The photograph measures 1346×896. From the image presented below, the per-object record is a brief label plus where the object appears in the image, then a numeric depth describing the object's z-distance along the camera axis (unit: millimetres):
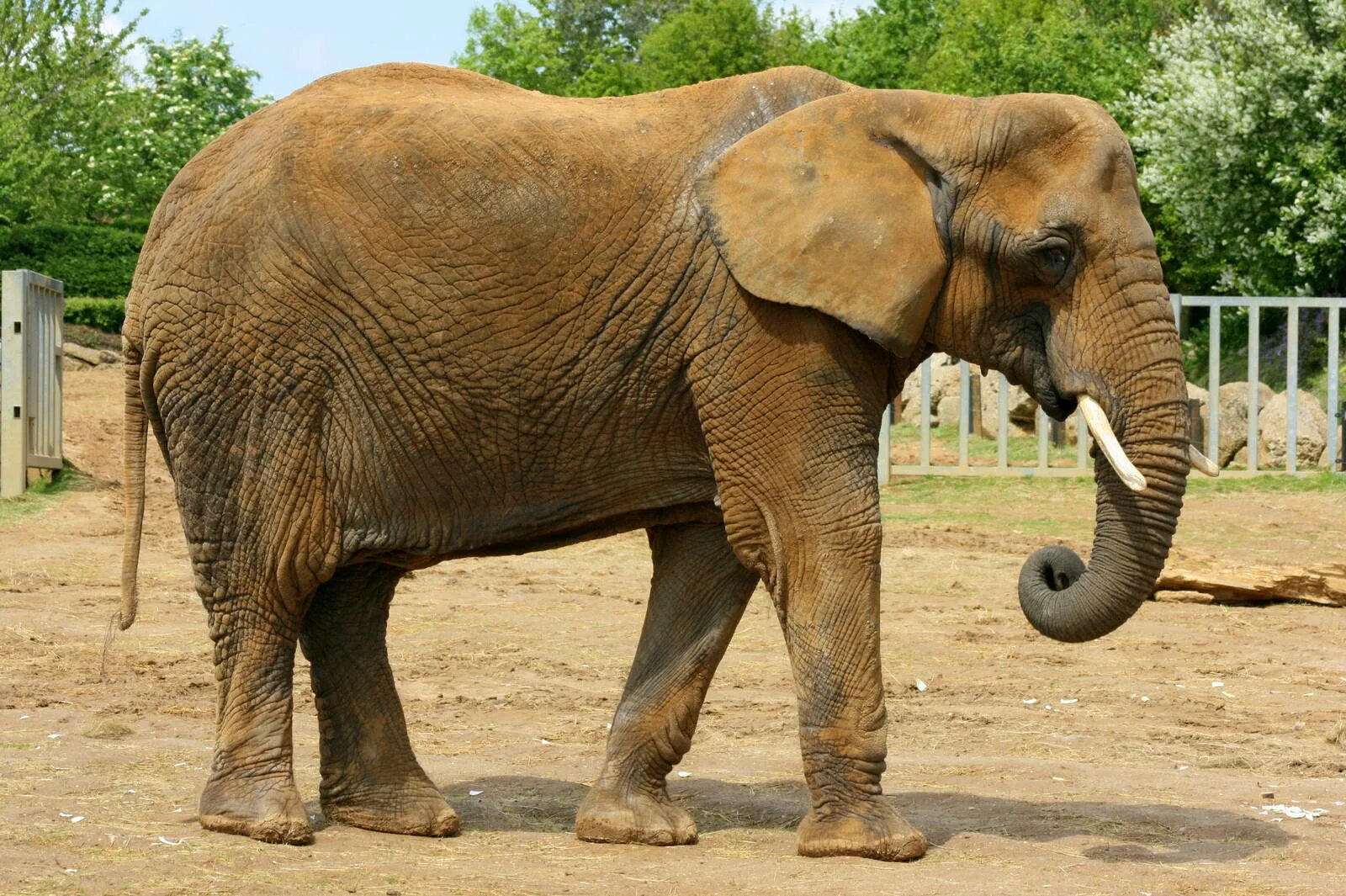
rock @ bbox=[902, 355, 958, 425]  29094
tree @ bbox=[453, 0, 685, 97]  72250
